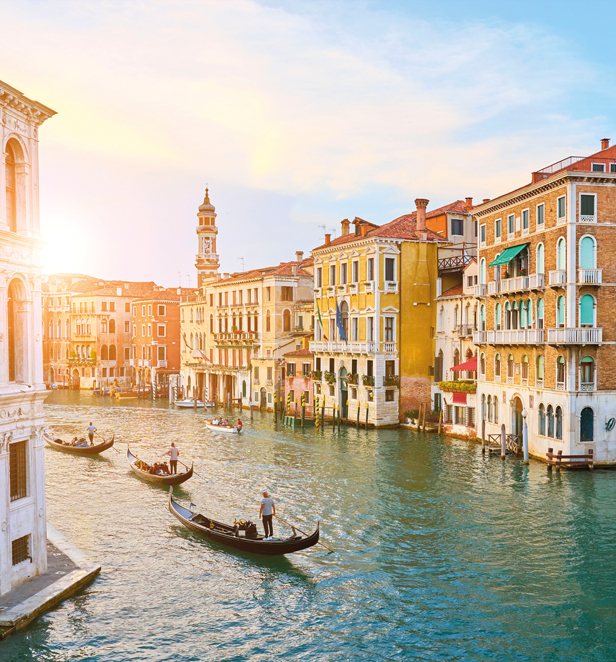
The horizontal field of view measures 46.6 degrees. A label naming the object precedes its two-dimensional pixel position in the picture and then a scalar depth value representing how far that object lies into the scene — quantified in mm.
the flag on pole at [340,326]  43438
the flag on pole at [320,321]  45972
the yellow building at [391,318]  40969
